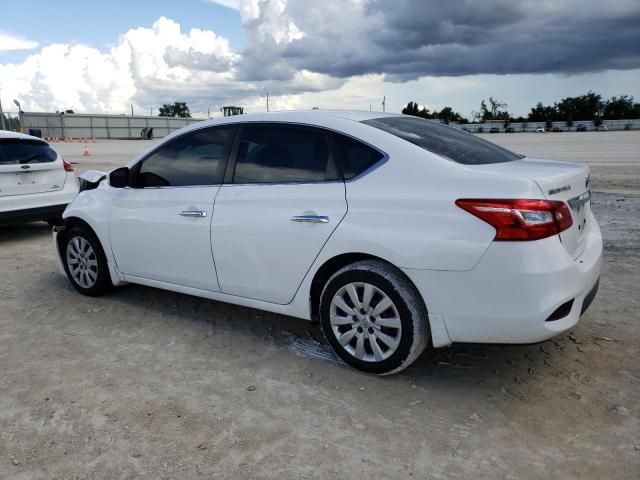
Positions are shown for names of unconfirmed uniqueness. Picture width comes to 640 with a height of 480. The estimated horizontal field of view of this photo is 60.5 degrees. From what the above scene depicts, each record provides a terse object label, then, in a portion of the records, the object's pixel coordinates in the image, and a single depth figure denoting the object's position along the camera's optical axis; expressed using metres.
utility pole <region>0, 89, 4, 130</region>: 32.47
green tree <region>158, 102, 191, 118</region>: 108.12
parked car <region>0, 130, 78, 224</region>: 7.07
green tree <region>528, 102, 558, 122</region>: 102.12
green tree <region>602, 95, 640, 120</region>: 94.94
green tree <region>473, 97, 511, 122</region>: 111.25
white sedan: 2.89
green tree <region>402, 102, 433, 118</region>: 85.50
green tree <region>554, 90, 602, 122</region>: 100.75
